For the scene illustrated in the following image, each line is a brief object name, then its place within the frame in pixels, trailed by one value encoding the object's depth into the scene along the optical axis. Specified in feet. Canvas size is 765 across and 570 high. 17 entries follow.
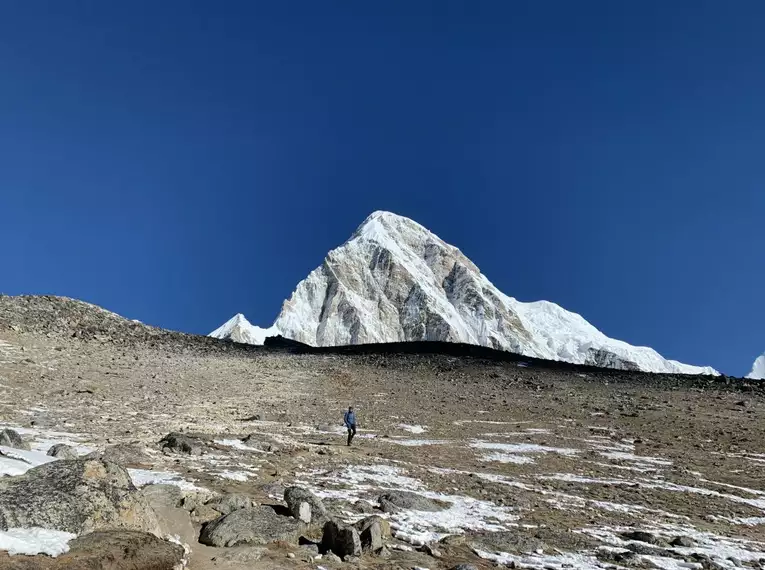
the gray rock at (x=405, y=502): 38.24
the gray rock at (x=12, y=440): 40.39
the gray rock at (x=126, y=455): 42.01
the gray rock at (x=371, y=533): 29.04
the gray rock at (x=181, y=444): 48.08
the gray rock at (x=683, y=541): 36.03
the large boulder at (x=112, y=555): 18.90
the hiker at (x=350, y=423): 65.06
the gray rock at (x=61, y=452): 39.52
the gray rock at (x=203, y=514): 30.35
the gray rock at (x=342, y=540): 27.99
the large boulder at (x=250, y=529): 27.73
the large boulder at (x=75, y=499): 22.06
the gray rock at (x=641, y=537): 36.09
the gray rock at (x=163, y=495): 30.78
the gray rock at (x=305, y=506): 32.01
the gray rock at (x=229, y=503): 32.04
